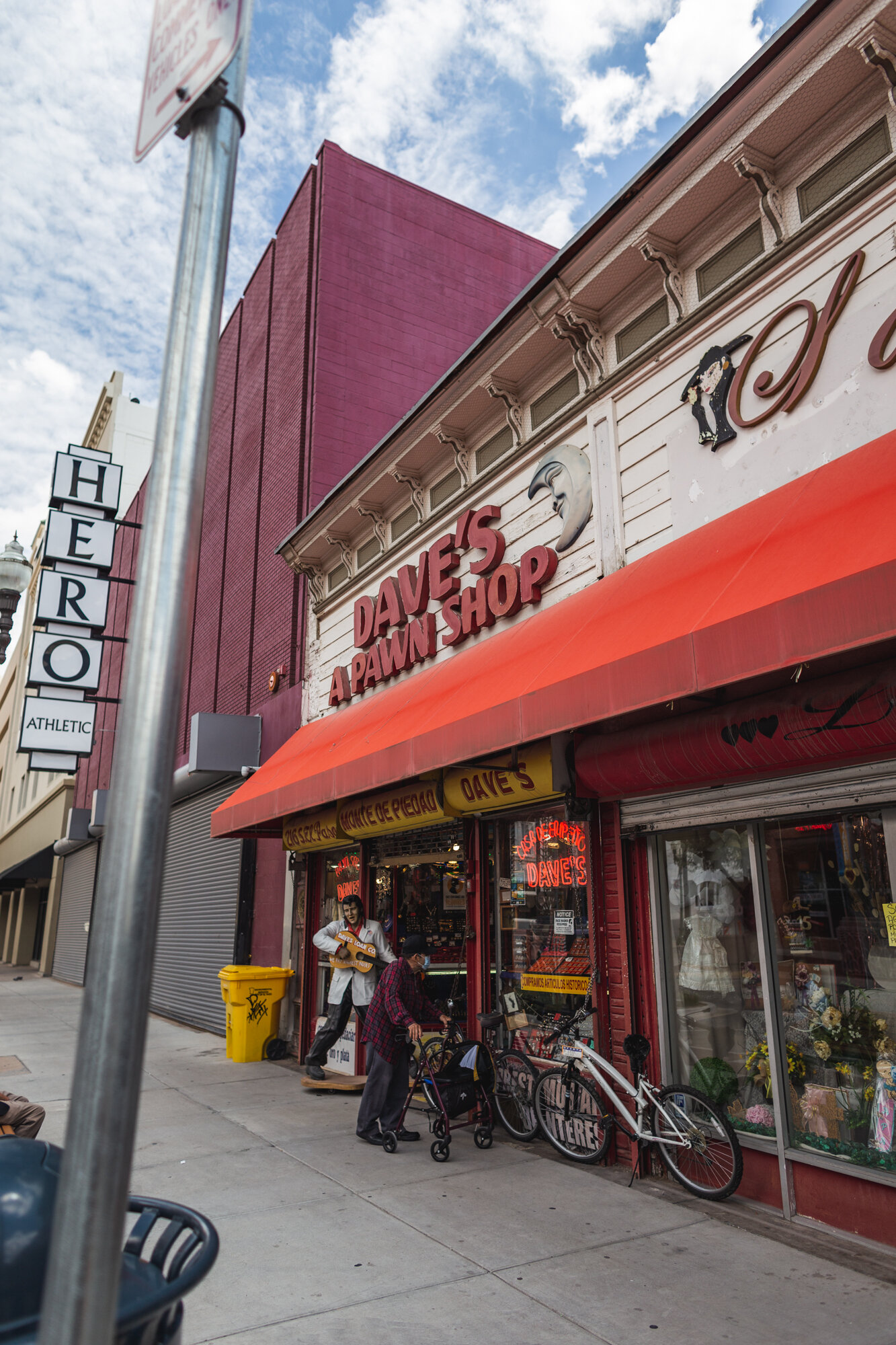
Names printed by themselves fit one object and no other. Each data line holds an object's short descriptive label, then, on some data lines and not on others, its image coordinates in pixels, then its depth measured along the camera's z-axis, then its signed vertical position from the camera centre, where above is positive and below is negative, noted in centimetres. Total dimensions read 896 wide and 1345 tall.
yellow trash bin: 1187 -112
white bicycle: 585 -138
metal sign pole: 147 +18
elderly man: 752 -101
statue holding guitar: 948 -42
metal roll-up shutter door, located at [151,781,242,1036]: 1501 +6
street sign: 214 +210
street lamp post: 880 +329
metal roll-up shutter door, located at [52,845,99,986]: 2650 +20
